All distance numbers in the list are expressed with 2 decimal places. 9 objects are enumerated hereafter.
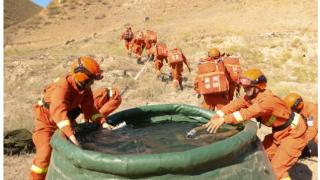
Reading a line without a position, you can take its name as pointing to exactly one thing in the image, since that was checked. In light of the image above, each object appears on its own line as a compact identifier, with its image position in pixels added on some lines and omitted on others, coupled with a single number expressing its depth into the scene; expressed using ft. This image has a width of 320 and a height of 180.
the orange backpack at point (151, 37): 56.39
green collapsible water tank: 9.20
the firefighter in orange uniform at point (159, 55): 46.46
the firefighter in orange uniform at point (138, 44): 59.67
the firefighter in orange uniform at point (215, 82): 22.00
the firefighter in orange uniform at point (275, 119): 16.20
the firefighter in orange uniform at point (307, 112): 20.61
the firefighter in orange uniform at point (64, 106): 14.08
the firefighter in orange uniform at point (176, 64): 41.16
